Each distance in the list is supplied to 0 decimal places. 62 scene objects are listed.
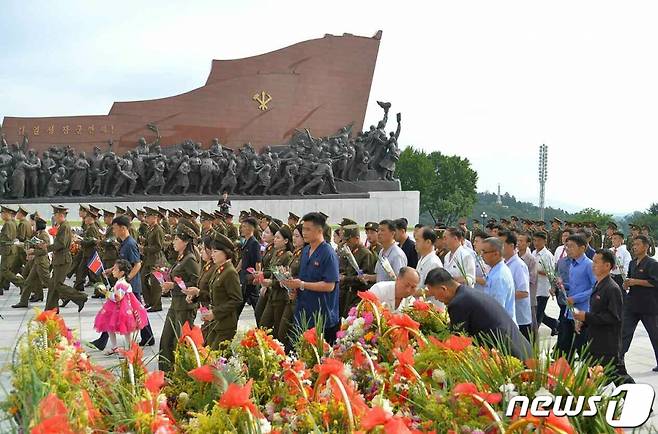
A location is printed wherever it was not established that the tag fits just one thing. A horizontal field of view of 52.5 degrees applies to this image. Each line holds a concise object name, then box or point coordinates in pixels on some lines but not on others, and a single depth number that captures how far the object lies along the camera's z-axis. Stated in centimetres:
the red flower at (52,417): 163
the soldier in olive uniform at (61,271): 798
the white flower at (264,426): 207
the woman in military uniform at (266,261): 617
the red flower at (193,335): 277
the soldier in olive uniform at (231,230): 1087
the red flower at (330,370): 227
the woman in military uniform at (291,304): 557
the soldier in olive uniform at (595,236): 1267
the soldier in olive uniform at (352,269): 656
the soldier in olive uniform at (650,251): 647
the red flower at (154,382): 222
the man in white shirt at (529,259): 724
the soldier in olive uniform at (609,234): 1305
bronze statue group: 1988
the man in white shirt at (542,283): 741
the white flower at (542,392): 214
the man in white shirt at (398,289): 439
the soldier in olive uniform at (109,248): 965
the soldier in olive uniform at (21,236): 1073
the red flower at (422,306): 378
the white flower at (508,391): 218
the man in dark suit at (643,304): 596
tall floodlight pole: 3753
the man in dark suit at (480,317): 342
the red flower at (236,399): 195
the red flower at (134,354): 253
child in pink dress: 612
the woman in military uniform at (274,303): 579
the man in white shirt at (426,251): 545
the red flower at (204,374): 235
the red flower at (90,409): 204
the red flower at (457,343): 266
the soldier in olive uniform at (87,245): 1016
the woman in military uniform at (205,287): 509
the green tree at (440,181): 5325
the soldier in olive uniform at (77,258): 1062
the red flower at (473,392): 211
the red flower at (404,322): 325
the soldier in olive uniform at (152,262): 938
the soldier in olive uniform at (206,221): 1095
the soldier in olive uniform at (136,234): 1135
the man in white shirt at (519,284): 568
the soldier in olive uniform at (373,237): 768
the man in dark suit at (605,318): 457
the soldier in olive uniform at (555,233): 1351
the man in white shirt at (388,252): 601
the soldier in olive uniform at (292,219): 1019
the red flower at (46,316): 286
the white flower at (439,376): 256
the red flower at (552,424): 175
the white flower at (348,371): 252
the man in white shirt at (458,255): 553
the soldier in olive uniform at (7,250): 1048
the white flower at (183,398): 247
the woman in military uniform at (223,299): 493
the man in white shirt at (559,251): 876
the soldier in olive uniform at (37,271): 920
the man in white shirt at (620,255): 905
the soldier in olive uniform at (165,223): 1265
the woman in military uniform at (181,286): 514
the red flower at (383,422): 178
